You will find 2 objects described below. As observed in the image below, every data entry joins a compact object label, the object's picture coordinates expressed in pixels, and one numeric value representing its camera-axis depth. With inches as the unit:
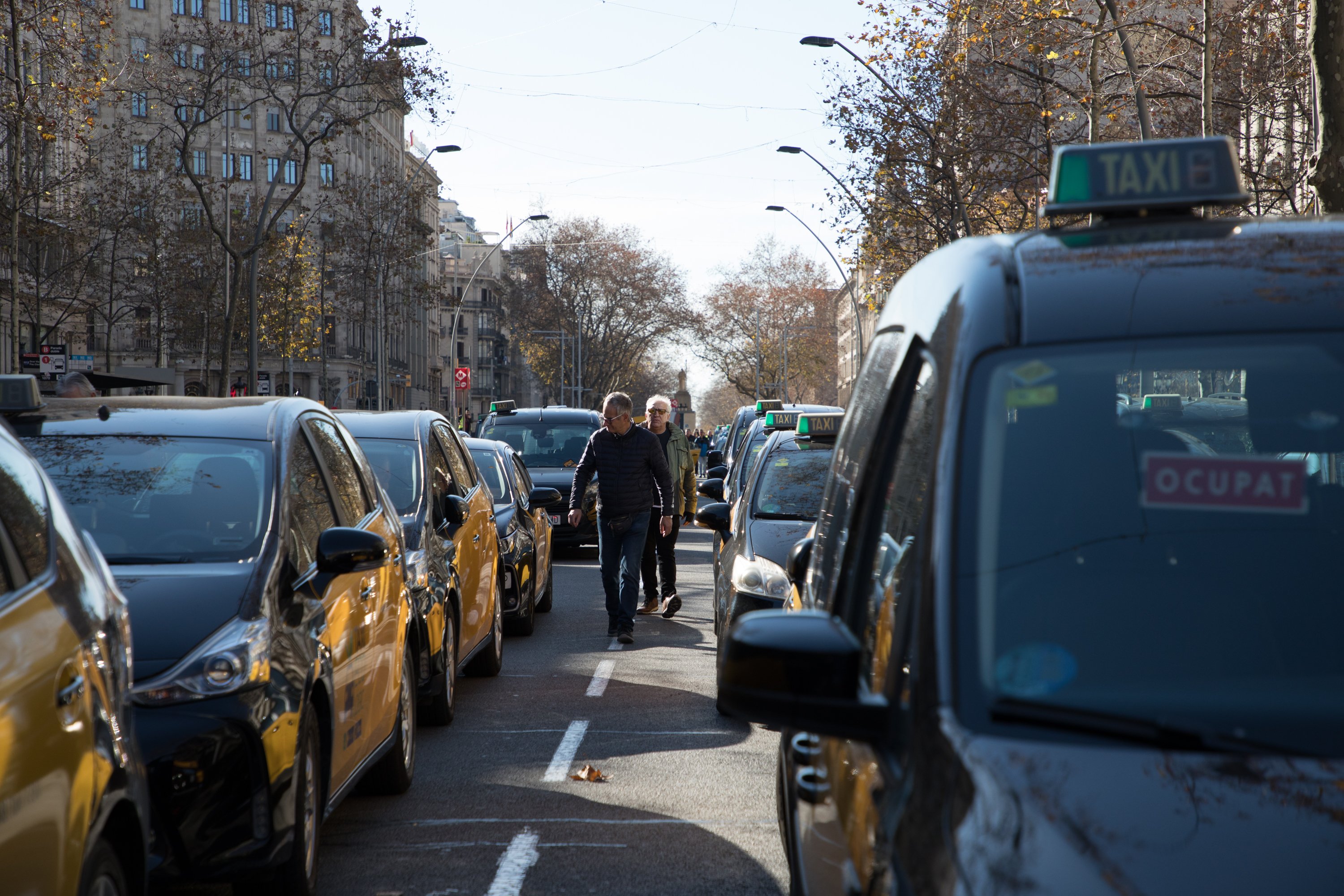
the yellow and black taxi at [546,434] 836.0
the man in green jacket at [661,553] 546.6
